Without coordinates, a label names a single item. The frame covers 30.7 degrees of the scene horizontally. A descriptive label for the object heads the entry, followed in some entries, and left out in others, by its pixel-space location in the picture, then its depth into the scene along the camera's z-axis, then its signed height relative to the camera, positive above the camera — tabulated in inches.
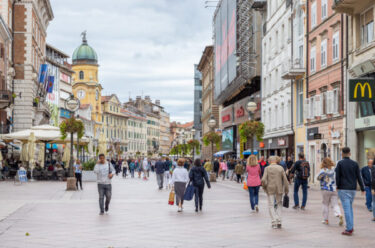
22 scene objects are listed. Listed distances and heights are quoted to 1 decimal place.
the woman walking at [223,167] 2062.5 +0.5
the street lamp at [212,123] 1995.6 +128.8
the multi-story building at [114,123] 6097.4 +398.6
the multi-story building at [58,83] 4104.3 +559.9
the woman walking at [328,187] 597.6 -16.4
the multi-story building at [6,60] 1875.0 +304.5
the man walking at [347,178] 523.8 -7.6
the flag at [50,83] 2722.9 +329.3
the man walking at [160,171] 1302.7 -8.7
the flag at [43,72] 2478.1 +338.8
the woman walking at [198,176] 774.2 -10.5
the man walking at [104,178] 715.4 -12.7
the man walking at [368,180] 734.5 -12.4
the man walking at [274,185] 582.2 -14.8
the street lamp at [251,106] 1333.0 +120.0
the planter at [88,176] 1654.4 -24.9
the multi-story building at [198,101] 5221.5 +508.2
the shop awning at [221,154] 2895.2 +56.6
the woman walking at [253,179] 747.4 -12.7
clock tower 5526.6 +738.9
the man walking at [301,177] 779.8 -10.3
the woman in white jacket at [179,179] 776.1 -14.1
